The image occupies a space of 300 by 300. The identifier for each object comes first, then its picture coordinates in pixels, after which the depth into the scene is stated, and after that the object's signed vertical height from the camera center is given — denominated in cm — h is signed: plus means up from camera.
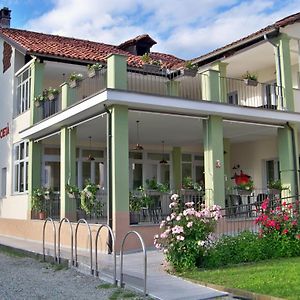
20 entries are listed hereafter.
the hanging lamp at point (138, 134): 1659 +304
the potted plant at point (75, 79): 1563 +433
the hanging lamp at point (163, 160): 2236 +236
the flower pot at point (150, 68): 1779 +536
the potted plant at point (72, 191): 1587 +69
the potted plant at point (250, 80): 1652 +441
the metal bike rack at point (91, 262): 1036 -111
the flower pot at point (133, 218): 1401 -22
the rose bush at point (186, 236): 985 -54
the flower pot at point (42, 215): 1805 -10
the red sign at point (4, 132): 2176 +374
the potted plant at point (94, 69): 1465 +433
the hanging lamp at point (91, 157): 2093 +236
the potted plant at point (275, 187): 1681 +71
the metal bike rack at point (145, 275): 809 -115
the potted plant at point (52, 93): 1700 +421
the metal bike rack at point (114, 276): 910 -124
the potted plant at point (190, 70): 1650 +478
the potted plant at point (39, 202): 1798 +39
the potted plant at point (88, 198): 1478 +41
